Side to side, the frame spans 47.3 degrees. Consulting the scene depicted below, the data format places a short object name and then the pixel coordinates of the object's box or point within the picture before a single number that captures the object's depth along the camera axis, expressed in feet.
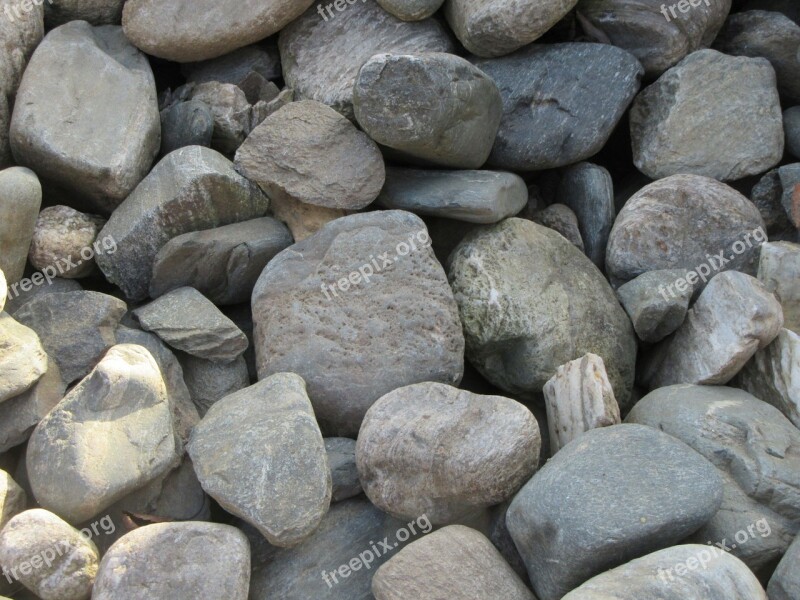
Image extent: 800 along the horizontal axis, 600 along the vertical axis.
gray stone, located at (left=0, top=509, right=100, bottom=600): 7.68
